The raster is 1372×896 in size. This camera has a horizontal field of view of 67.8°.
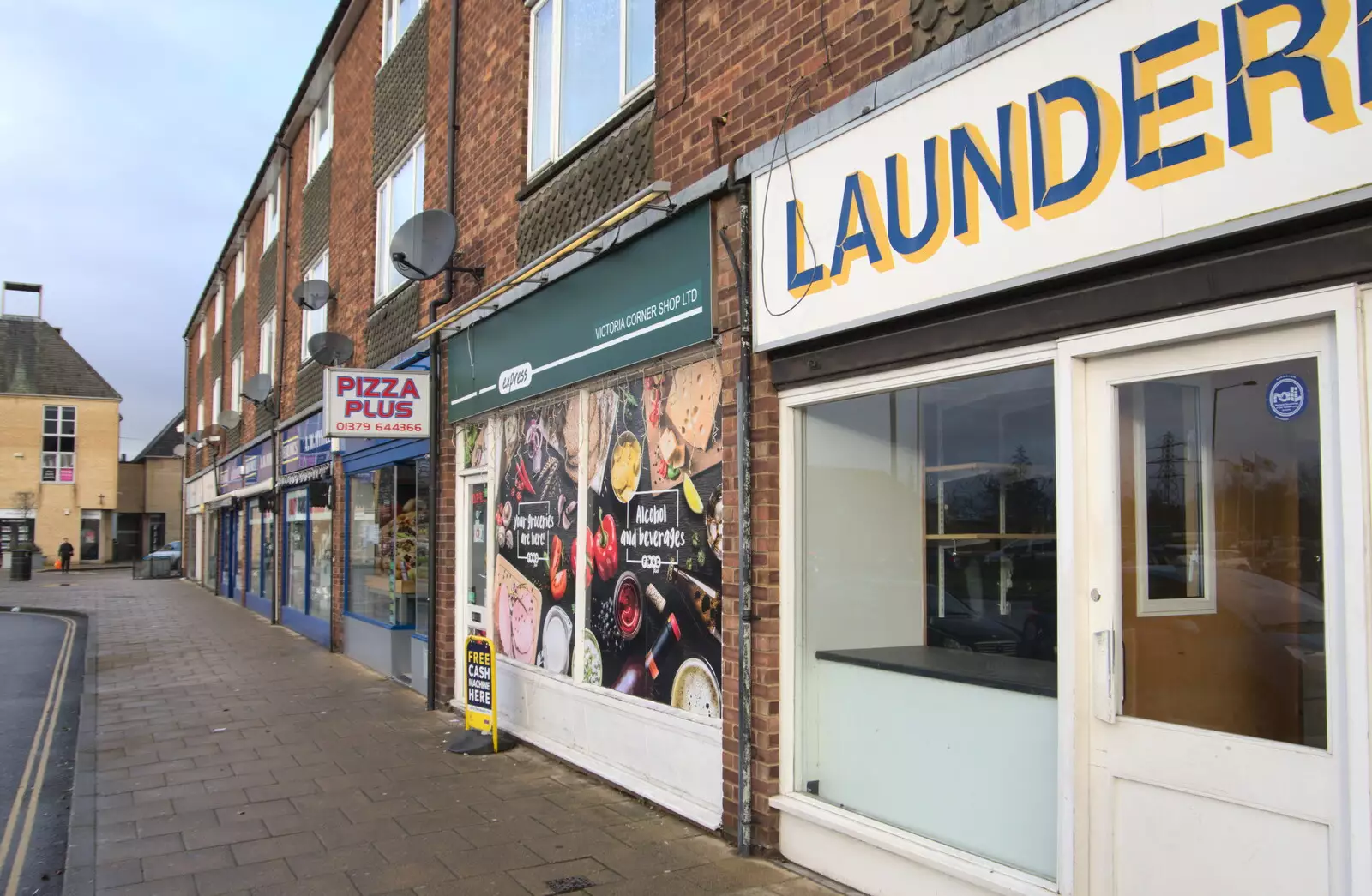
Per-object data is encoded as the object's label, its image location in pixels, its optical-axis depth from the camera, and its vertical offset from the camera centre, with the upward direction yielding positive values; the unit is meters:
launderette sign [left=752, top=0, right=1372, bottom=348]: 3.01 +1.24
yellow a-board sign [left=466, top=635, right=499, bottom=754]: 7.97 -1.45
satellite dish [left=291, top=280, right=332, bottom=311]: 14.55 +2.93
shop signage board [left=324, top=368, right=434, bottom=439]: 10.01 +0.94
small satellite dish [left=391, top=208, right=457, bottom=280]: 9.33 +2.36
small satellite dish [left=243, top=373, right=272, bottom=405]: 19.45 +2.12
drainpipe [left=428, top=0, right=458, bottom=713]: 9.83 +1.19
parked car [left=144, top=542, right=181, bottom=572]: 39.25 -2.14
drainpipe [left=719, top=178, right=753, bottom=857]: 5.29 -0.19
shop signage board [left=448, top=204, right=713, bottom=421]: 5.96 +1.25
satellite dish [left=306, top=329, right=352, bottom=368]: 13.02 +1.96
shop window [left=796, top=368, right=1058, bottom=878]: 4.25 -0.56
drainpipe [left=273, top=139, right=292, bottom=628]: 19.14 +3.05
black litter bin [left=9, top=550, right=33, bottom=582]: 37.41 -2.45
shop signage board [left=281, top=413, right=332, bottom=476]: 15.34 +0.87
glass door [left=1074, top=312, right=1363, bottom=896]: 3.11 -0.41
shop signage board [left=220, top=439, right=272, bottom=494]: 21.06 +0.70
